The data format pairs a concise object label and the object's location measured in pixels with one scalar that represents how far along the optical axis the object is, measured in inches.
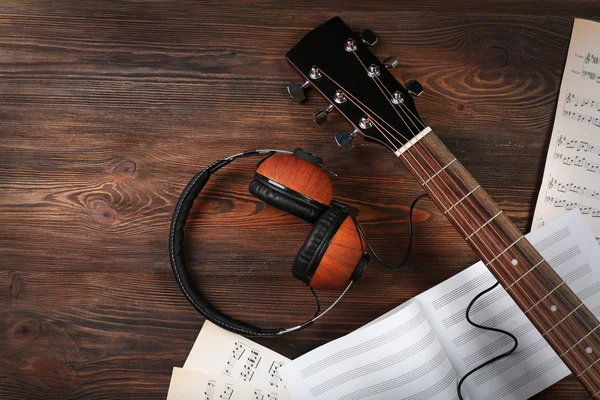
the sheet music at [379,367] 36.1
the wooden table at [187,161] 37.4
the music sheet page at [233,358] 37.0
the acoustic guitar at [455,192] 32.5
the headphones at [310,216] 32.1
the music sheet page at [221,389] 36.8
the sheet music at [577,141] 38.5
